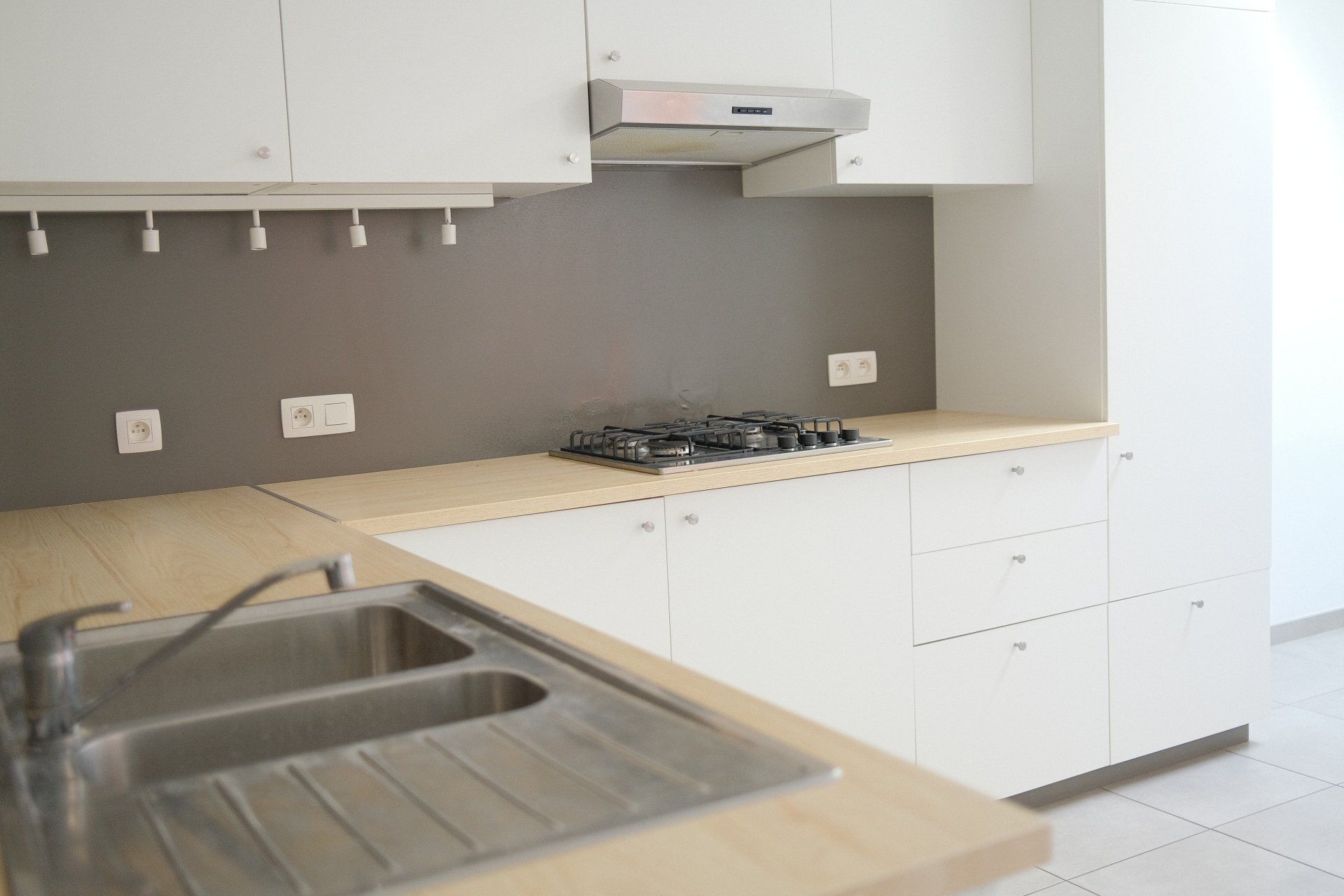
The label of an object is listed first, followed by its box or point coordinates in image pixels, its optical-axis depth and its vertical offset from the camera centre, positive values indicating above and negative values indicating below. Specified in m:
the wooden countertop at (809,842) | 0.65 -0.30
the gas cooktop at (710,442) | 2.43 -0.24
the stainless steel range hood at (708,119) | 2.40 +0.45
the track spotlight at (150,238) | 2.31 +0.24
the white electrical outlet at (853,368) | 3.28 -0.12
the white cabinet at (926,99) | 2.80 +0.54
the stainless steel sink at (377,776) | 0.71 -0.30
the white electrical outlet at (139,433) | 2.41 -0.15
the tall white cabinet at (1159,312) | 2.88 +0.00
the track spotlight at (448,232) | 2.62 +0.25
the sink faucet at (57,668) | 0.94 -0.24
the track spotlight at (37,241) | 2.23 +0.23
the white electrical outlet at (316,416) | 2.57 -0.14
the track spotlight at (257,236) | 2.41 +0.24
